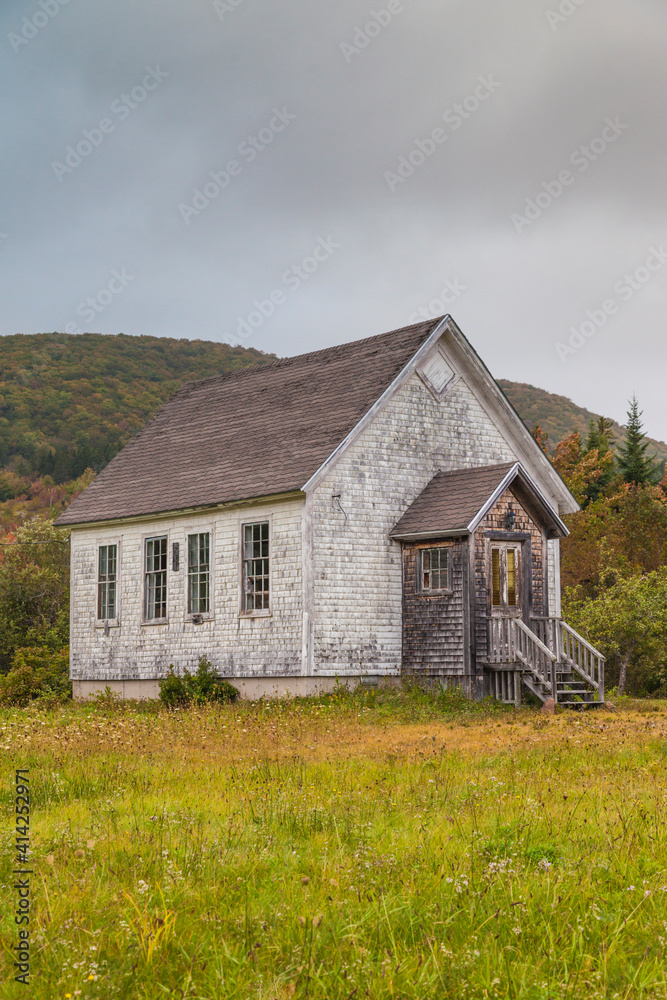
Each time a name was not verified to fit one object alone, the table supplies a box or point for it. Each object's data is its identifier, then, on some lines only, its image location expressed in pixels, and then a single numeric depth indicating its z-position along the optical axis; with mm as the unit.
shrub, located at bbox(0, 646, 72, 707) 28328
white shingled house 22078
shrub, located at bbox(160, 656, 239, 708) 22609
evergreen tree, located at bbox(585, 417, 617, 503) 51125
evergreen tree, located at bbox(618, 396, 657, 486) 51344
